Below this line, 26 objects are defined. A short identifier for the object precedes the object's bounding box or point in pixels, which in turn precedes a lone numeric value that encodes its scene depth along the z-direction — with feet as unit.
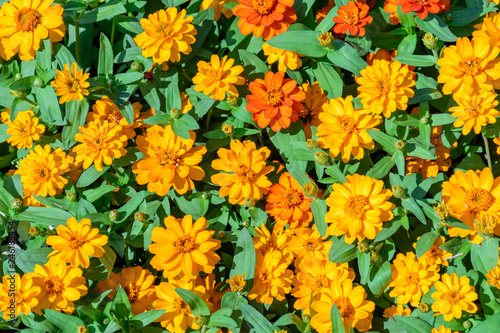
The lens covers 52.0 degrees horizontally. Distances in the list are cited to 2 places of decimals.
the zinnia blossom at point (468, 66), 6.53
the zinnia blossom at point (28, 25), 7.07
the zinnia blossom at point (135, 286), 6.93
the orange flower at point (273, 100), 6.87
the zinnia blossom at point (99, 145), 6.92
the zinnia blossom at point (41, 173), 7.09
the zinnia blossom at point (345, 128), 6.66
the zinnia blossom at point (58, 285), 6.53
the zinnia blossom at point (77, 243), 6.48
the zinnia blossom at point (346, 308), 6.44
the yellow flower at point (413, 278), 6.64
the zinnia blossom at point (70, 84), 6.92
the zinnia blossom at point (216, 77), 7.00
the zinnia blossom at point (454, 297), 6.24
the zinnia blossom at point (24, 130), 7.40
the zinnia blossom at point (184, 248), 6.50
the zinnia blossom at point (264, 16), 6.98
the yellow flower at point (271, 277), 6.81
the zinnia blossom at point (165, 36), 6.95
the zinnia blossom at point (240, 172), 6.89
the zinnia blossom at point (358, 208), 6.40
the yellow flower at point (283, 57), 7.18
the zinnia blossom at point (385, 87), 6.54
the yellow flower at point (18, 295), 6.42
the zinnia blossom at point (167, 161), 6.82
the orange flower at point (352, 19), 6.81
